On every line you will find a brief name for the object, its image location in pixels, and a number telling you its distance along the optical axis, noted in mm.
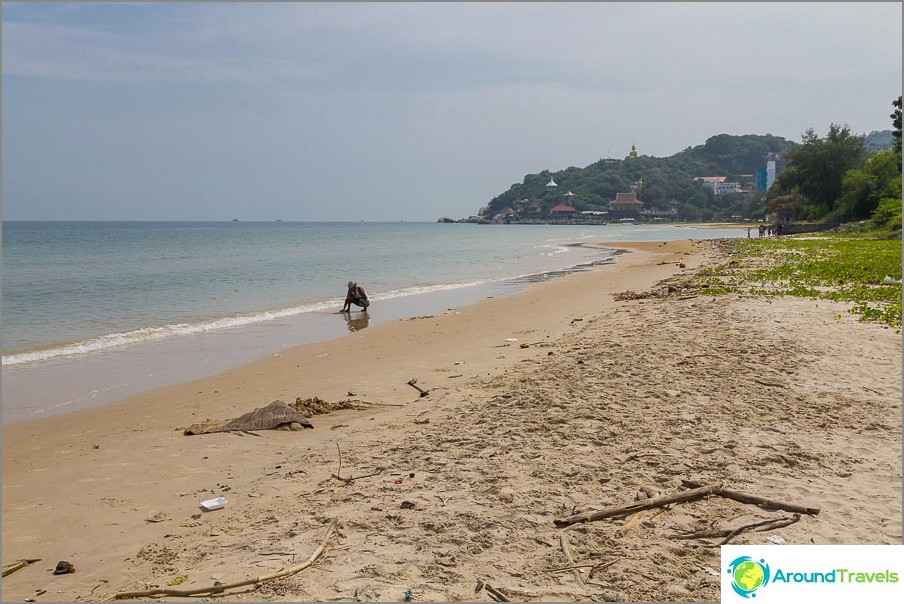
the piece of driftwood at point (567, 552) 3675
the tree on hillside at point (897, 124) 43344
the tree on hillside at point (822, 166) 50156
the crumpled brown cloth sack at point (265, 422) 7395
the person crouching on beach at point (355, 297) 18656
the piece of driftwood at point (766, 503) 4234
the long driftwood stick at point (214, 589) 3666
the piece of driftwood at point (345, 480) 5191
